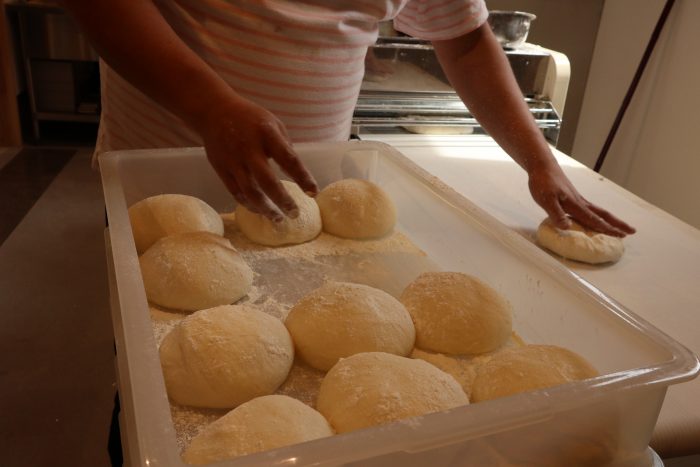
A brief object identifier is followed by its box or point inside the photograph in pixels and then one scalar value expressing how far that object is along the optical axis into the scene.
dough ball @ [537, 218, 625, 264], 1.28
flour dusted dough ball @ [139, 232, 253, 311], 0.84
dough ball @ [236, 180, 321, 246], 1.02
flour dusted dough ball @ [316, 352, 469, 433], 0.61
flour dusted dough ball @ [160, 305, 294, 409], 0.67
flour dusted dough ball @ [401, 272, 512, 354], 0.79
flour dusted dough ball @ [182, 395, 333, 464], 0.55
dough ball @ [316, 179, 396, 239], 1.07
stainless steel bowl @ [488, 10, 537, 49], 2.02
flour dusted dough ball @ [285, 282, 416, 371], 0.75
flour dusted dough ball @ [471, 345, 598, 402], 0.66
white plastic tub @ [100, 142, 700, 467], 0.47
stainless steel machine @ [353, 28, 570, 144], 1.94
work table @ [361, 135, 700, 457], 0.83
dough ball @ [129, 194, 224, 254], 0.97
